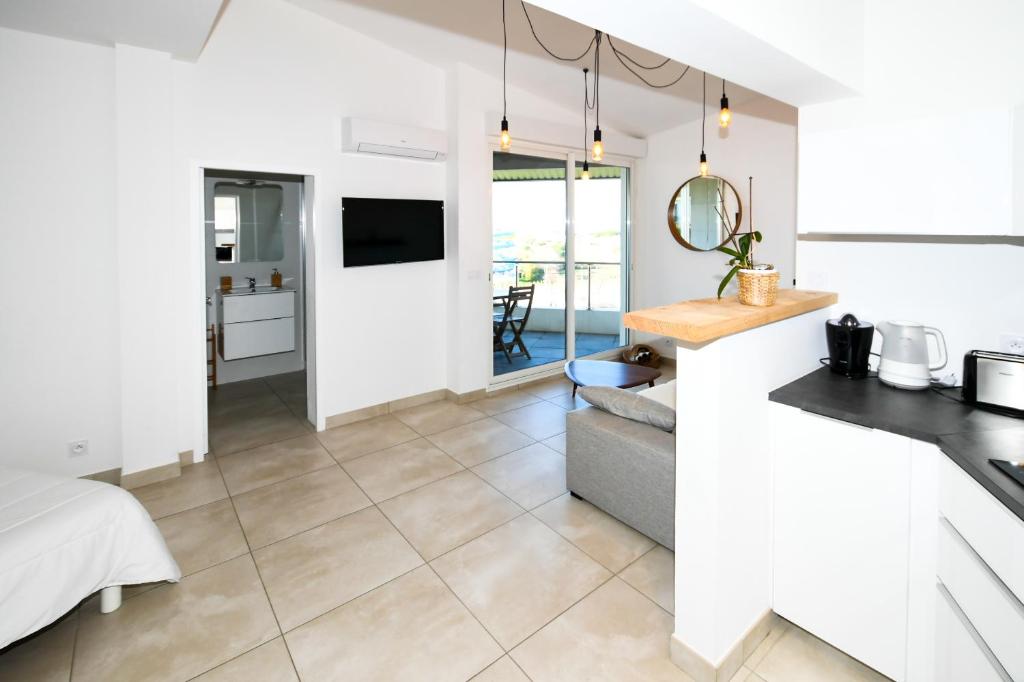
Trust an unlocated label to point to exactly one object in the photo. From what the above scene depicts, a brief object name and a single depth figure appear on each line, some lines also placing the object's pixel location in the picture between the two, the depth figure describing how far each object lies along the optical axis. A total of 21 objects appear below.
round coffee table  4.09
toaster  1.76
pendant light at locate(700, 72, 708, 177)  4.32
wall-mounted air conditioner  4.12
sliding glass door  5.51
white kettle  2.02
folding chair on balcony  5.73
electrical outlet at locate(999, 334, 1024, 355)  2.00
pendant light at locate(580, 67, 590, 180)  4.47
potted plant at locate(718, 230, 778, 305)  1.98
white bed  1.83
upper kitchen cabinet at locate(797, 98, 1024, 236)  1.77
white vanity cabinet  5.38
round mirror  5.44
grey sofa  2.53
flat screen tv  4.29
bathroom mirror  5.48
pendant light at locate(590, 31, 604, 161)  3.61
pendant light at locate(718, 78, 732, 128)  3.32
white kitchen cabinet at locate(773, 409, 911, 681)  1.68
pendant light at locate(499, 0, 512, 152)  3.82
